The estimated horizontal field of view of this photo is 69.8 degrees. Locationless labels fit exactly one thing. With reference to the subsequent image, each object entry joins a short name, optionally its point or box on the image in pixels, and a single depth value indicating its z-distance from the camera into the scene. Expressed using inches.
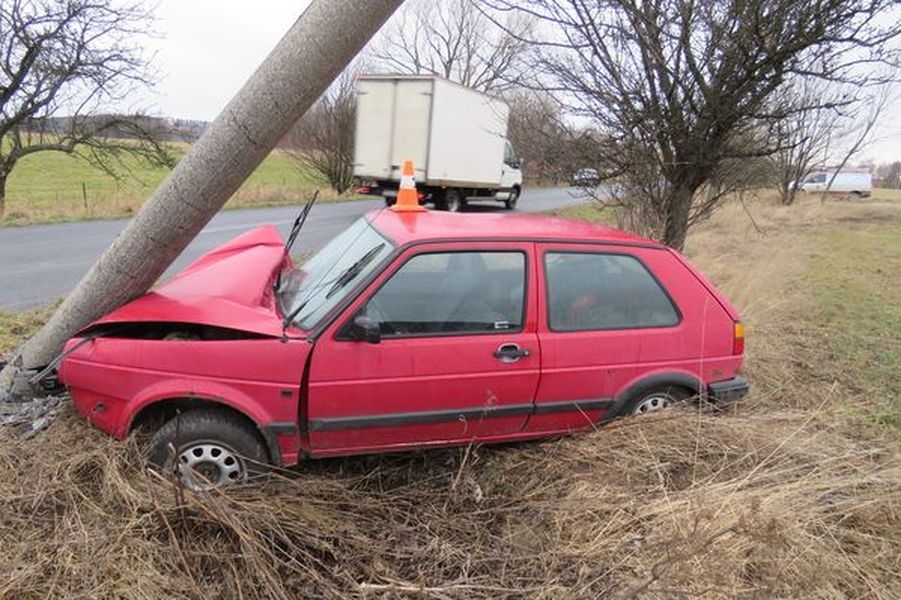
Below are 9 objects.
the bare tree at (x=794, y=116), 237.9
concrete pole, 125.0
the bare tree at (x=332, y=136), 1072.8
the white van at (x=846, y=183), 1648.6
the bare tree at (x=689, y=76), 212.8
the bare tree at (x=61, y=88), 700.0
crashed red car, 121.5
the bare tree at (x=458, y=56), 1707.7
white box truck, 688.4
